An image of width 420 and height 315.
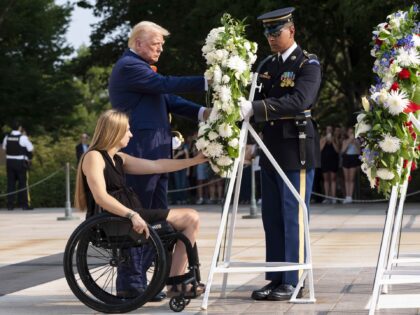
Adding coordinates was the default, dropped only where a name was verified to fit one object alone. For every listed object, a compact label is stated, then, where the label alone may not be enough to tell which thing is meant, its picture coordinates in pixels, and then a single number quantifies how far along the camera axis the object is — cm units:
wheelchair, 1487
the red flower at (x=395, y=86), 1429
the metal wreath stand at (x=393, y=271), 1384
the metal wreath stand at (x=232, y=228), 1526
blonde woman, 1537
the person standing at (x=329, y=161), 4935
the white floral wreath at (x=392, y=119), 1414
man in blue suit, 1640
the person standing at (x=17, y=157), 4923
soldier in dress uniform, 1611
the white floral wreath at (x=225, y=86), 1509
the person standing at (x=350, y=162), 4835
